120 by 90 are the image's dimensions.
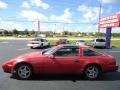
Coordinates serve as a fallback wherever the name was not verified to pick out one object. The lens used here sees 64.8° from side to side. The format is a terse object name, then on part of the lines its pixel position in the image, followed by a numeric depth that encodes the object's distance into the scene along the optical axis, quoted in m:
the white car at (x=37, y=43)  12.05
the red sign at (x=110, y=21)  12.69
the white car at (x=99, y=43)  13.52
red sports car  3.46
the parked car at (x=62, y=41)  14.46
